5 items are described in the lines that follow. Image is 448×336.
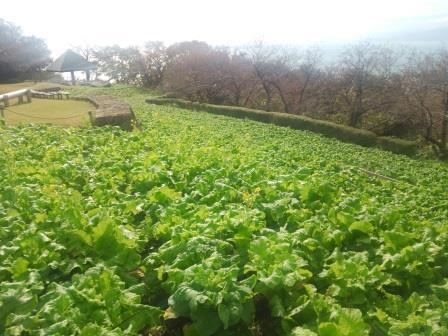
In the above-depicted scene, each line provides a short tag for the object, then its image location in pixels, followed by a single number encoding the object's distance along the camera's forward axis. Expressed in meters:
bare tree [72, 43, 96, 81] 59.69
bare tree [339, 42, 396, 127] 29.16
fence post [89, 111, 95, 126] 13.91
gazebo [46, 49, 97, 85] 42.38
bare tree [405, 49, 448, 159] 24.33
